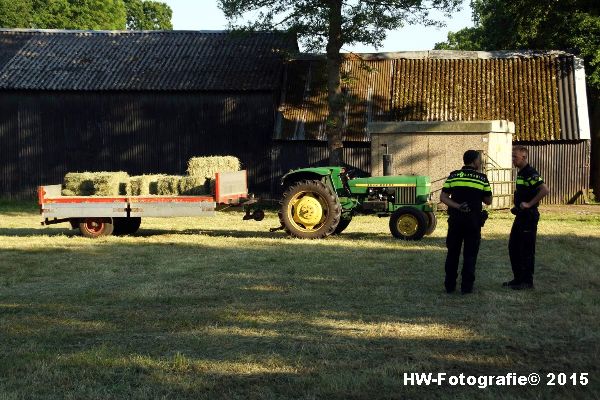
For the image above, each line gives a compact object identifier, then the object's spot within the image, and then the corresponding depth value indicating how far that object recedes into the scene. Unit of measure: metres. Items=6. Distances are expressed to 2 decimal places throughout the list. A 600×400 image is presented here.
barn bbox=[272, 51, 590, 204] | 30.41
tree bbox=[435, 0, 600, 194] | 32.84
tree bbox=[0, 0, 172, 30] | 62.25
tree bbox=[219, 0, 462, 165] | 28.23
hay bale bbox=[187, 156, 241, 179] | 20.88
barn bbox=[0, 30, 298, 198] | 32.25
